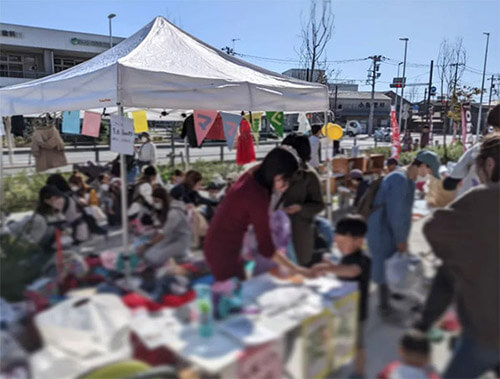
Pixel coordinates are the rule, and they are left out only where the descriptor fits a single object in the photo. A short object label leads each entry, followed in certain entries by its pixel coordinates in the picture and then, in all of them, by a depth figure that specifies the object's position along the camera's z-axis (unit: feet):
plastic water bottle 4.54
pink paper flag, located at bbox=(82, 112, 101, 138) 19.31
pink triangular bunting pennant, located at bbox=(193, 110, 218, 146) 15.97
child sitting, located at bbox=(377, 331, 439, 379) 4.09
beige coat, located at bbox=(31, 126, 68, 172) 16.75
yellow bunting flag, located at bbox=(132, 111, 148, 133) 20.26
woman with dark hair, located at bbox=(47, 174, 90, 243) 8.30
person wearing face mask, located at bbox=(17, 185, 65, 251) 8.66
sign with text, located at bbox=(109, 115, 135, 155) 9.18
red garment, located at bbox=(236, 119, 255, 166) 9.78
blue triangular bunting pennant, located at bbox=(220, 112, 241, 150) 13.84
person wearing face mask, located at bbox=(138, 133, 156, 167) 12.97
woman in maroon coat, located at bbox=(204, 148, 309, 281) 5.49
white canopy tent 9.29
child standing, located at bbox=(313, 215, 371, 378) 4.50
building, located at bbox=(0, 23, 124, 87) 65.67
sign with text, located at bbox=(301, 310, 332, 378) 4.39
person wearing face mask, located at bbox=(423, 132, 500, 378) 4.02
